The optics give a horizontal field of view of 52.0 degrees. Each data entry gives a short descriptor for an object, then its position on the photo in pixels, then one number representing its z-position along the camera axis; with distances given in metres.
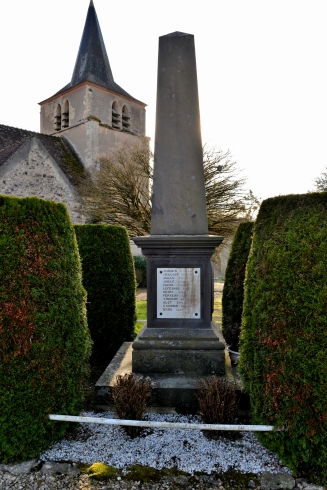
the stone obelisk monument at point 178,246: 3.69
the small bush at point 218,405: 2.83
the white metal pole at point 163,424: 2.49
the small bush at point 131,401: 2.88
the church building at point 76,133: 16.17
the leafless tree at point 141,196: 15.55
